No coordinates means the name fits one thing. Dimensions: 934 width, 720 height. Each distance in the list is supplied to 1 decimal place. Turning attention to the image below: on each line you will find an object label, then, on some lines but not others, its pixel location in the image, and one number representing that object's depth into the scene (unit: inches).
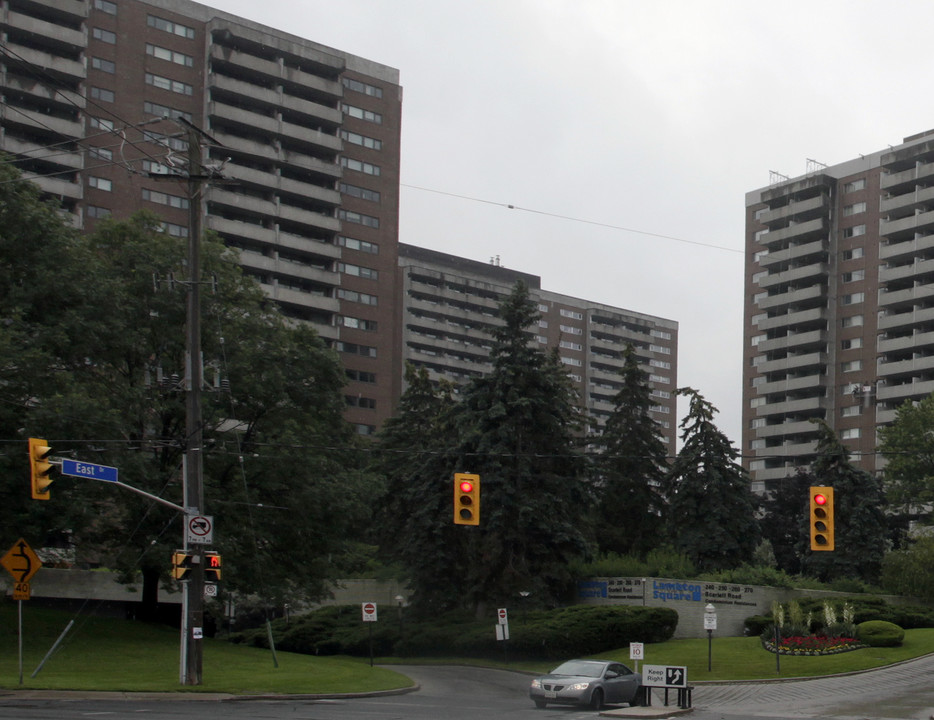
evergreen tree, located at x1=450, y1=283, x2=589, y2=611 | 2146.9
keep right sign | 1198.9
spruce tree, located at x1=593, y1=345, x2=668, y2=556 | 2719.0
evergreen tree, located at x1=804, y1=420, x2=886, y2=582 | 2719.0
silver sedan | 1182.9
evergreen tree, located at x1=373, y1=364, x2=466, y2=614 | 2202.3
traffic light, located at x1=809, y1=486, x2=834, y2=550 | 1152.2
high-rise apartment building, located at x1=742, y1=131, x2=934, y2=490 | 4621.1
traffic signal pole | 1214.3
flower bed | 1684.3
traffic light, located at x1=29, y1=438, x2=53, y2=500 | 1003.5
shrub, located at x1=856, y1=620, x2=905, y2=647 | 1739.7
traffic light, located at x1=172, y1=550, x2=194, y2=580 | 1192.2
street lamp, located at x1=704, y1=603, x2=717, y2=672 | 1469.0
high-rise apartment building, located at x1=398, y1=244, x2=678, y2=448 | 5984.3
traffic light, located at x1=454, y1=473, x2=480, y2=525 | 1162.0
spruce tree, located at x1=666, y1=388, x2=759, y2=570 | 2517.2
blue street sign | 1075.3
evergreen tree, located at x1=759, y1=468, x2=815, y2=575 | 3609.7
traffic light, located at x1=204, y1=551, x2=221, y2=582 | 1208.2
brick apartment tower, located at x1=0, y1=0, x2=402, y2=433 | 3604.8
